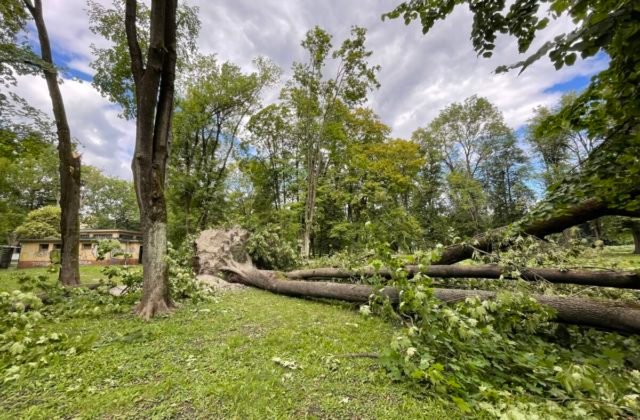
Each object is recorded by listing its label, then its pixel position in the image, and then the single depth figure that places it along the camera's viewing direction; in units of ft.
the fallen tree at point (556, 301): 8.38
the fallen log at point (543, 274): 10.53
